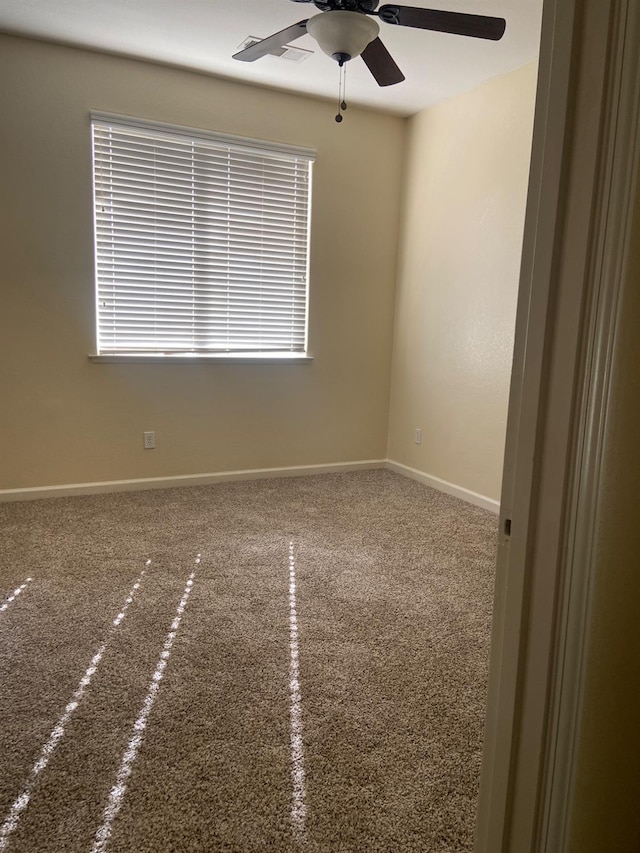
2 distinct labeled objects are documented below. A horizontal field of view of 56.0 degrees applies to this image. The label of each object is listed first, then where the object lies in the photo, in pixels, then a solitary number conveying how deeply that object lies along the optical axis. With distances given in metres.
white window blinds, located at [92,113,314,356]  3.78
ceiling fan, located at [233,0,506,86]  2.25
